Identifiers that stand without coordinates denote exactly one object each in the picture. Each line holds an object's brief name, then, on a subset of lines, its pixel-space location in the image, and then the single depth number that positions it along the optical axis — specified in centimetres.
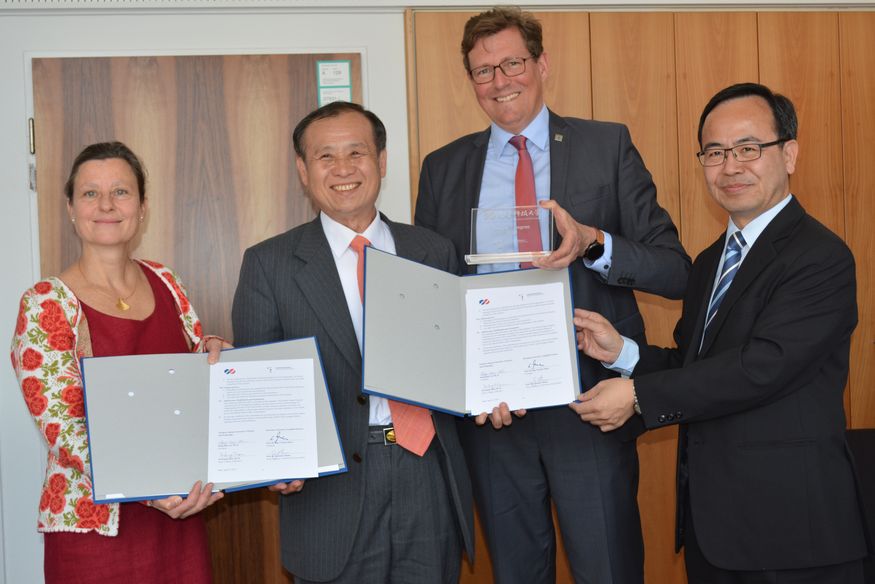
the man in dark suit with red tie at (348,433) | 222
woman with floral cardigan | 221
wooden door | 356
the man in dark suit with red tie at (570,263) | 249
